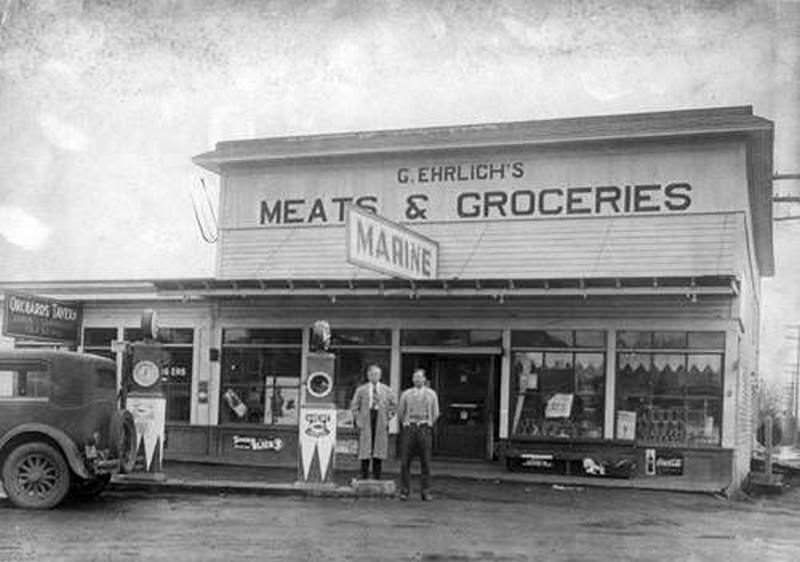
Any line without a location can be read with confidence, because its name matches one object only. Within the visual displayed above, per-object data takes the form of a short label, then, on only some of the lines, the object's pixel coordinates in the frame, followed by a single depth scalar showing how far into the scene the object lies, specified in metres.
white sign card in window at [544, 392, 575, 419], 18.84
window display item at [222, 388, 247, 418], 20.75
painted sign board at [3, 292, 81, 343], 19.72
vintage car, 13.27
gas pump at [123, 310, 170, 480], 15.92
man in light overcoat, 15.47
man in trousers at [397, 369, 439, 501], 14.84
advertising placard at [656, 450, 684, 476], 18.08
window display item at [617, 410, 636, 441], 18.42
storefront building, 18.20
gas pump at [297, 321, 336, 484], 15.61
